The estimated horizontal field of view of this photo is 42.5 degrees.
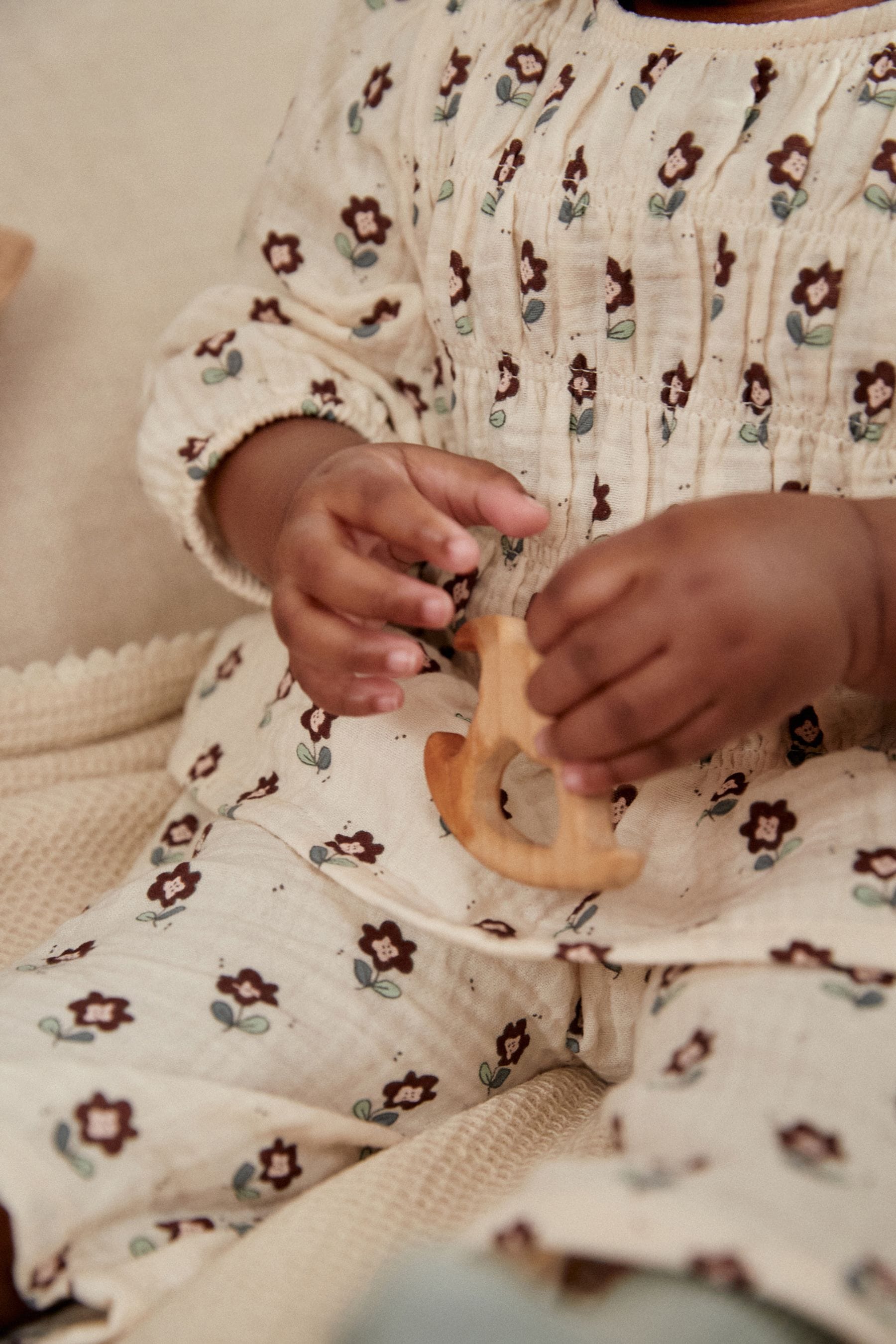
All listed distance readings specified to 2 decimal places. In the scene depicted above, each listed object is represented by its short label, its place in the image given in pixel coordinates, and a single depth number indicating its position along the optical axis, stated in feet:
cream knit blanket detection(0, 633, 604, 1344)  1.33
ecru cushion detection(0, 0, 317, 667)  2.54
